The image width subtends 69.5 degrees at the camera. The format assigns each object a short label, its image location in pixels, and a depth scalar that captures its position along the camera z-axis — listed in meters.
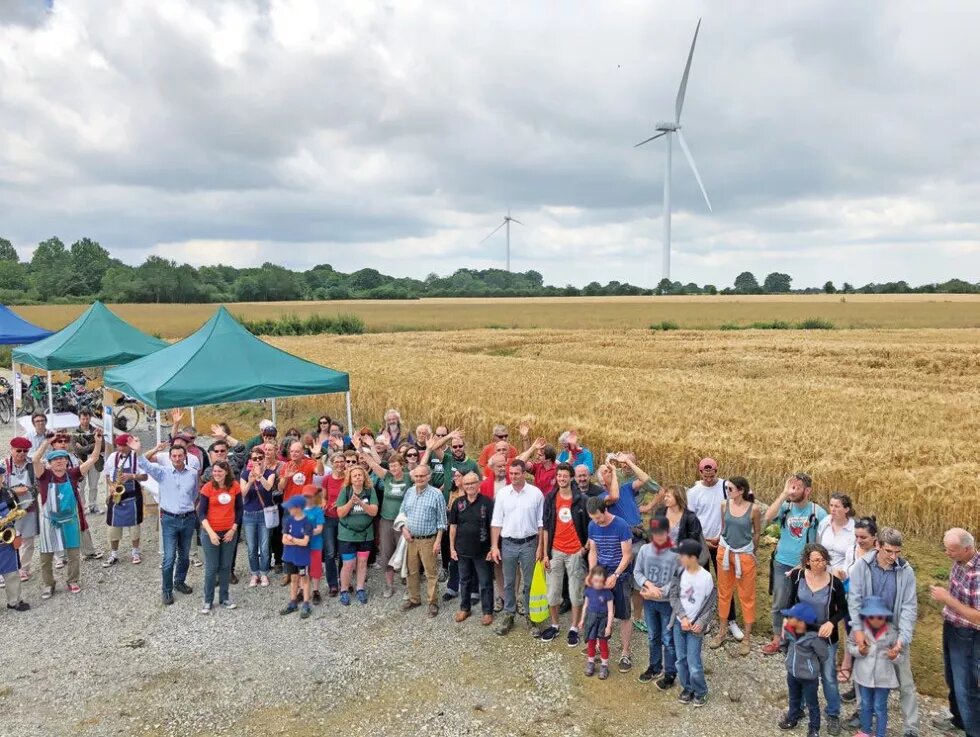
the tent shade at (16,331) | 21.92
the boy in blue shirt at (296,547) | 8.22
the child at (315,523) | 8.41
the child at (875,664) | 5.55
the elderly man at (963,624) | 5.54
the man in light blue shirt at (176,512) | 8.58
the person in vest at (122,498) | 9.67
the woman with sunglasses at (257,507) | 8.77
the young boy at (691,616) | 6.22
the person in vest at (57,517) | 8.69
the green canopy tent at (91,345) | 17.09
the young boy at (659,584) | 6.51
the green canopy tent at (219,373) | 12.33
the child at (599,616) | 6.77
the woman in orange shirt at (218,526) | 8.30
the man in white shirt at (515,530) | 7.73
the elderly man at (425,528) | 8.27
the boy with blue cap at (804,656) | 5.70
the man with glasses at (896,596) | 5.62
